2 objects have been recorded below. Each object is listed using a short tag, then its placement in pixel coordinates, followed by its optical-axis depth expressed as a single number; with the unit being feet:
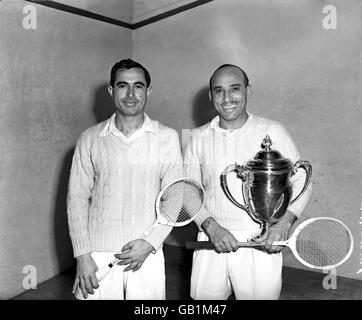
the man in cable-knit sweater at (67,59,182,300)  4.68
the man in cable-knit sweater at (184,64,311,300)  4.90
